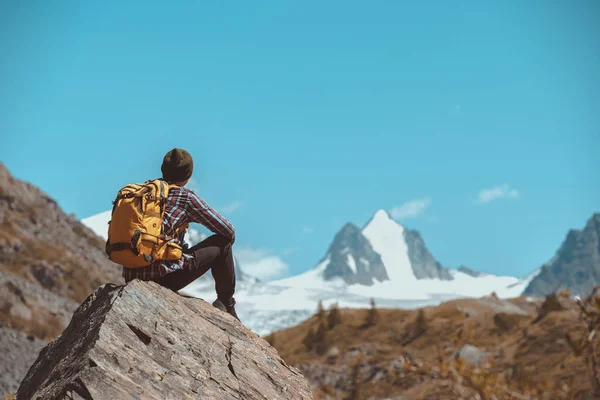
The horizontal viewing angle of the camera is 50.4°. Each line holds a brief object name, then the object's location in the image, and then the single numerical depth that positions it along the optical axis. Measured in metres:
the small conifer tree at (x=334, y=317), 107.88
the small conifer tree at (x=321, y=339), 95.69
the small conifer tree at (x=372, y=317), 105.38
